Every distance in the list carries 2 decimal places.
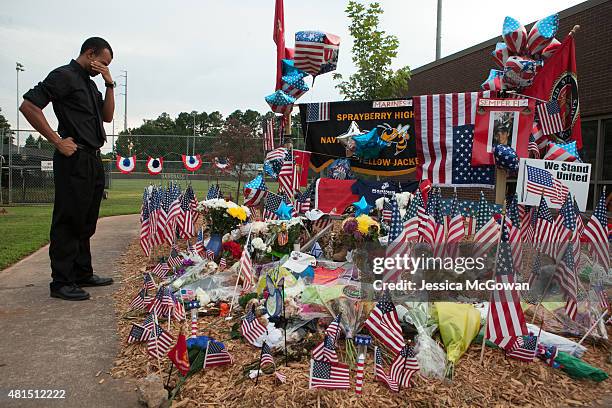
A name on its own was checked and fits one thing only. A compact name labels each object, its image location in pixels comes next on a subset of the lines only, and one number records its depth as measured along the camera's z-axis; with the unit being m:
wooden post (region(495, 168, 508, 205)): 5.93
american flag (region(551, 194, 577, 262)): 4.00
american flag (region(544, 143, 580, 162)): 5.89
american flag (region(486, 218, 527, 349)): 2.91
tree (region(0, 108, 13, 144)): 15.65
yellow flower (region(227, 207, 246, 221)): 5.66
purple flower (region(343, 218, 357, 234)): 4.98
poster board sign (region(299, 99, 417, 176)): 7.23
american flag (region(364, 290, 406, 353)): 2.78
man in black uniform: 4.03
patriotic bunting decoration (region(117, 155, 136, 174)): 13.77
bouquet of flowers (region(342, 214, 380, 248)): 4.95
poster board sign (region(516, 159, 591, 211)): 5.00
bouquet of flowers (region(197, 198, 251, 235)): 5.68
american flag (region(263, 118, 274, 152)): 7.94
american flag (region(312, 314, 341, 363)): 2.48
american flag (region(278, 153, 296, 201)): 6.73
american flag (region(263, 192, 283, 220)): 5.98
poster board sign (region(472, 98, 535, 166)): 5.82
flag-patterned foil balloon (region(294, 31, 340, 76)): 6.82
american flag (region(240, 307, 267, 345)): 3.12
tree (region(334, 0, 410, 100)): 9.98
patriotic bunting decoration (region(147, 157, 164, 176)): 13.27
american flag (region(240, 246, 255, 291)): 4.16
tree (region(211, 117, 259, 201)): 13.05
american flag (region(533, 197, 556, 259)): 4.25
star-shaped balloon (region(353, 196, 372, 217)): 6.25
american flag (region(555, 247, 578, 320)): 3.34
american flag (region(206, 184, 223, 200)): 7.43
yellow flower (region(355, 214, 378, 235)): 4.94
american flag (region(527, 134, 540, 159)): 6.07
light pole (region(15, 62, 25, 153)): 35.12
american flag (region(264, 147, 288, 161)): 7.20
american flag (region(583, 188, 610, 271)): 3.88
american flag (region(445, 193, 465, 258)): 4.21
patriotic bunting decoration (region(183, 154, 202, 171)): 13.31
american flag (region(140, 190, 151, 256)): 5.83
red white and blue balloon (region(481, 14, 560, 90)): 5.90
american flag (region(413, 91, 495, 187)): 6.53
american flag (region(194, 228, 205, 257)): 5.46
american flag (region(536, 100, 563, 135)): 6.09
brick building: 8.30
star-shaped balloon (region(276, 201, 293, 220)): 5.94
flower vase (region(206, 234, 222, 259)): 5.60
